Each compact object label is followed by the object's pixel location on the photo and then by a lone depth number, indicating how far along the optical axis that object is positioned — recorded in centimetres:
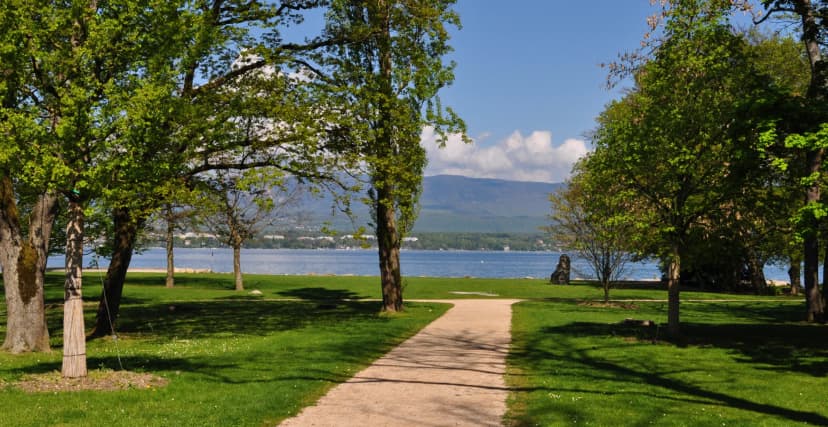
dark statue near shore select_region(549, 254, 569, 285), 5828
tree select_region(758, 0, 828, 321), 1409
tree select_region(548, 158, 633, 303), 3606
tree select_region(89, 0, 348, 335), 1439
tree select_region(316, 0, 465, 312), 2244
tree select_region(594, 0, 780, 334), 1897
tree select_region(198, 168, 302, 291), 4659
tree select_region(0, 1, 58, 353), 1703
